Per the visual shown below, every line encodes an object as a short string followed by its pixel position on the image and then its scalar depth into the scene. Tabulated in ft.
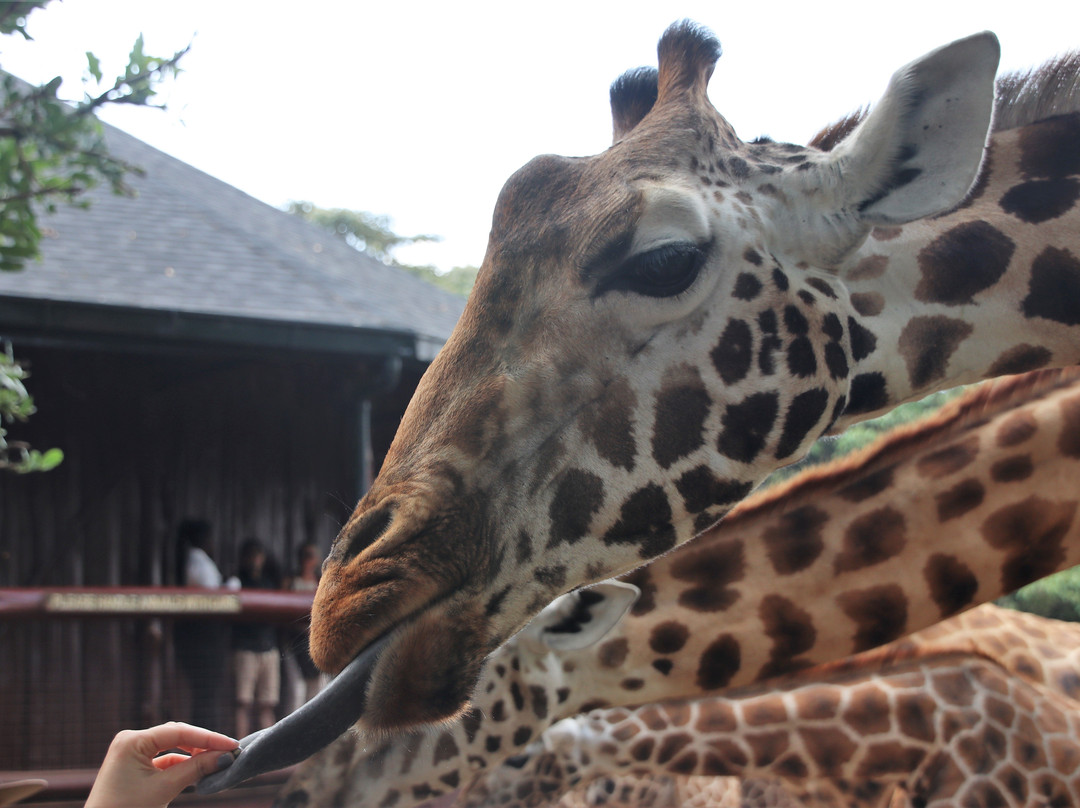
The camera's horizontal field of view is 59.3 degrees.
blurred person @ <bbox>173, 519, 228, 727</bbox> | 18.12
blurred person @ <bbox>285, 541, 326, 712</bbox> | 19.93
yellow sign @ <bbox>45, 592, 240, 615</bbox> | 15.67
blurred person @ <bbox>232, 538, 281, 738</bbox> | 18.11
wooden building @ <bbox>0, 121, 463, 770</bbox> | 21.11
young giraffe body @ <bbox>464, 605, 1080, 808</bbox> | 11.68
